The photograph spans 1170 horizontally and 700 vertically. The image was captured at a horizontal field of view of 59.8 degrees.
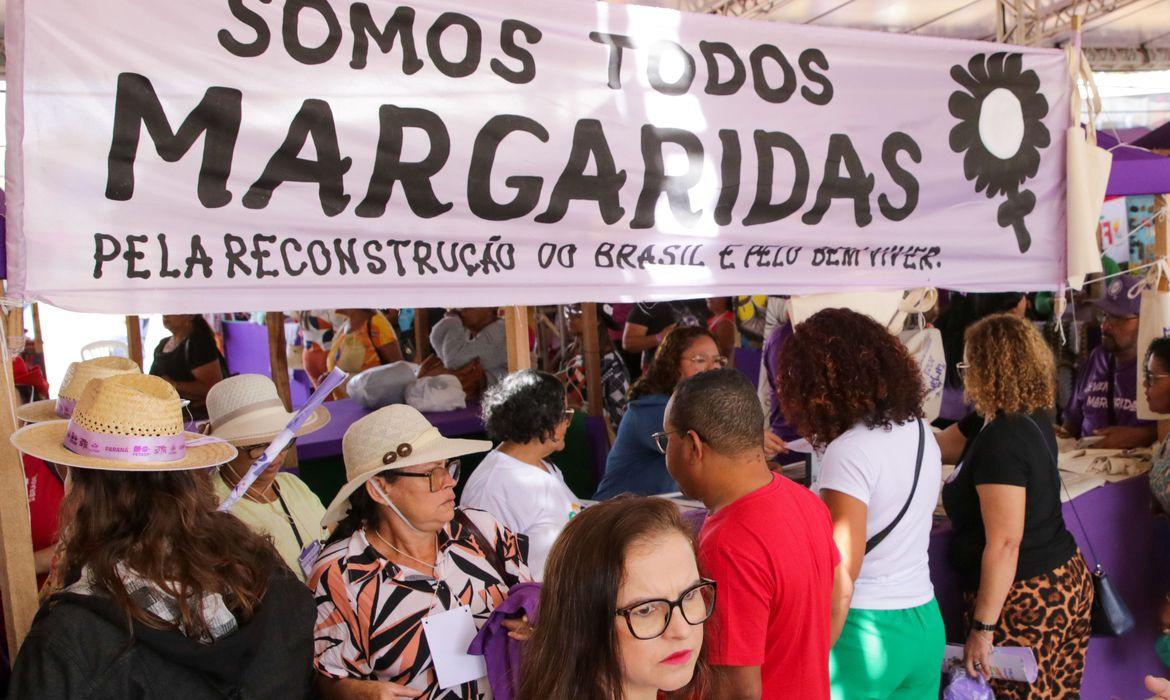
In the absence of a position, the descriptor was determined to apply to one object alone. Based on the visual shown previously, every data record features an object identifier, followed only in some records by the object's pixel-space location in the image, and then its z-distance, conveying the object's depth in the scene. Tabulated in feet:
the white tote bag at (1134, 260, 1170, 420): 14.33
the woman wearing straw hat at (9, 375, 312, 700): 5.57
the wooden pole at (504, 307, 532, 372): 11.37
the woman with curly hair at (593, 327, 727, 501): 12.90
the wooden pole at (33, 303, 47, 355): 30.91
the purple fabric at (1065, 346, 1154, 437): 16.57
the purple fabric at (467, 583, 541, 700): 7.00
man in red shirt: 6.98
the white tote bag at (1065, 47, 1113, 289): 12.20
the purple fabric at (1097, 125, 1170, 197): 13.50
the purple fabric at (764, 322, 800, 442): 15.26
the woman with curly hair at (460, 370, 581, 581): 10.38
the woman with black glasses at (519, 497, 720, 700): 5.32
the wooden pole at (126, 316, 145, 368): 18.22
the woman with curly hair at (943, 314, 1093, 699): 10.55
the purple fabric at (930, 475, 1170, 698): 13.98
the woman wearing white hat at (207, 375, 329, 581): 9.44
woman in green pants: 8.93
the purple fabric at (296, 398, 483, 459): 17.19
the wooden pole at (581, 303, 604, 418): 18.03
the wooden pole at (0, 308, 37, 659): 6.67
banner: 7.21
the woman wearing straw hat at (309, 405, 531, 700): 7.15
